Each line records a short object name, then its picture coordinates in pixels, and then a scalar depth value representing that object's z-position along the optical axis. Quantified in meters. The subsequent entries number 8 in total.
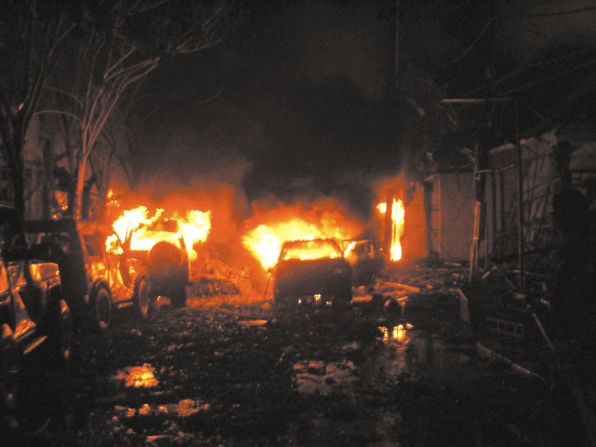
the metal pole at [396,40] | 12.76
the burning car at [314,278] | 11.54
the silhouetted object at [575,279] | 6.61
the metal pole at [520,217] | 8.38
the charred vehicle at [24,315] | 4.72
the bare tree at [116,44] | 11.80
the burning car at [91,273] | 8.98
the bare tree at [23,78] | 11.00
